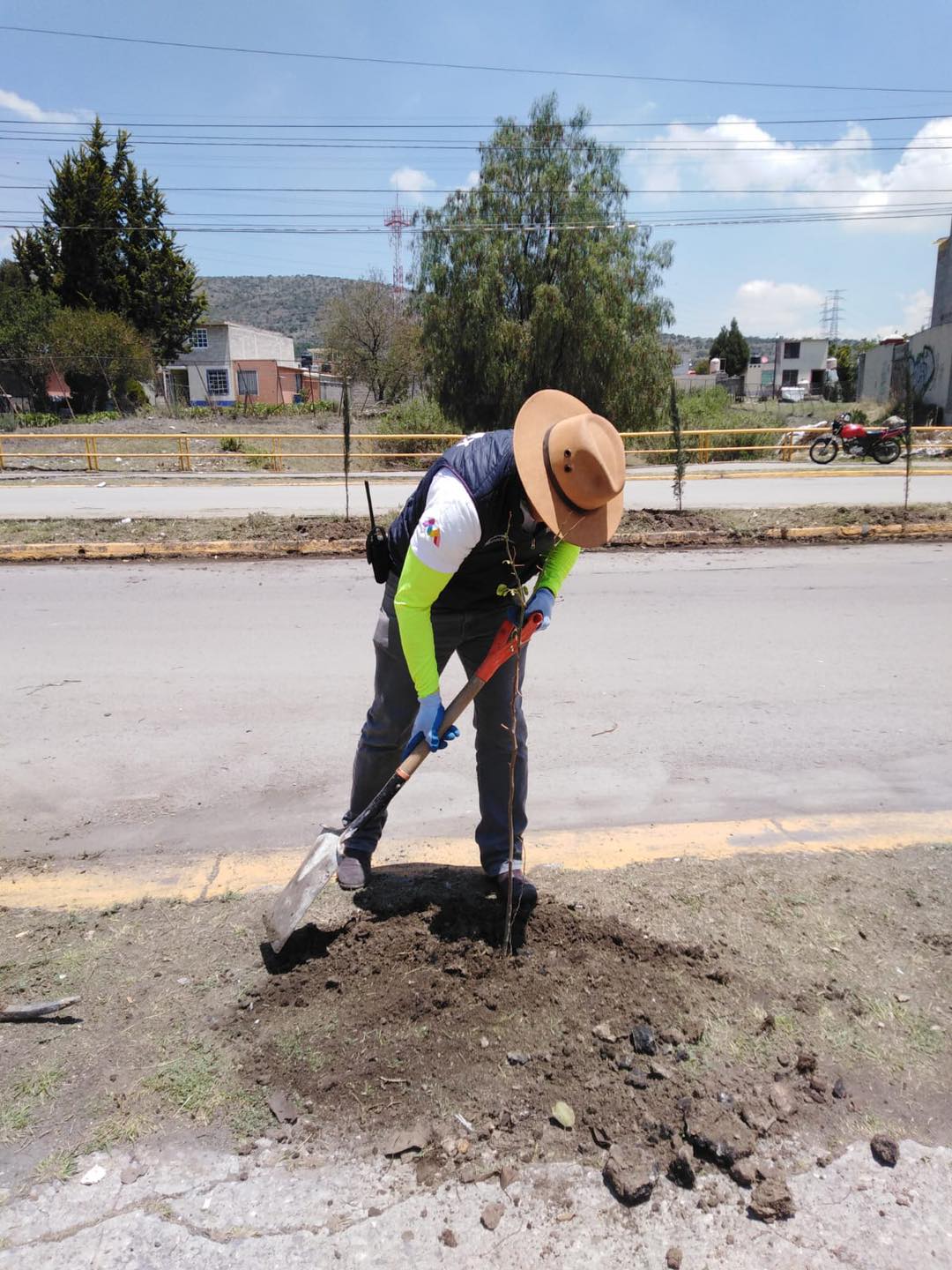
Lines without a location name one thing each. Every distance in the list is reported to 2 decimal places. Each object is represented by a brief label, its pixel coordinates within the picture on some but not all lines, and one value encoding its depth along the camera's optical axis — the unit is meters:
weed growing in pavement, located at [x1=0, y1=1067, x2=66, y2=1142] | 2.07
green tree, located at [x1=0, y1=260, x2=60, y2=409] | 34.75
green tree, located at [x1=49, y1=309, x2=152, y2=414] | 35.28
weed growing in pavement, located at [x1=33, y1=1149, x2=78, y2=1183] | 1.95
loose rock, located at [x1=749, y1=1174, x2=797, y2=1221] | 1.84
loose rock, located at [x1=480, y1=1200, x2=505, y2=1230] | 1.83
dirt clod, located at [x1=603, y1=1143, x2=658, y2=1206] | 1.87
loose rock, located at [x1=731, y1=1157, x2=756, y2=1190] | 1.91
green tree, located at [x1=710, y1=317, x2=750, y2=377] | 80.81
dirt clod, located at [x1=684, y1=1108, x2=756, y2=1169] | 1.96
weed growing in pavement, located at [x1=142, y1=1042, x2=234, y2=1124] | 2.13
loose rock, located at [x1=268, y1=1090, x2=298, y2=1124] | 2.09
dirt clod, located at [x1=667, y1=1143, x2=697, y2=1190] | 1.92
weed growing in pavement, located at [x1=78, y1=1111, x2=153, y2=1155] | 2.03
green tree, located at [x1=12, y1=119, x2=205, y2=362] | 39.91
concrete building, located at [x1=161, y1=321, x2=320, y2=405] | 59.59
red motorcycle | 21.67
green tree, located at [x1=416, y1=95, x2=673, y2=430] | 25.59
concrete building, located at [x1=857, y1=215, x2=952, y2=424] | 31.58
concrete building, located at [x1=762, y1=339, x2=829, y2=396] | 82.94
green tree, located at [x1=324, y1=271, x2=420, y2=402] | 48.19
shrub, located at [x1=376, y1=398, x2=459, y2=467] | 23.80
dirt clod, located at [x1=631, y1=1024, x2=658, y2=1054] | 2.25
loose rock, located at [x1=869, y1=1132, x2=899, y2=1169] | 1.96
